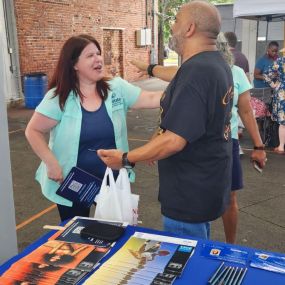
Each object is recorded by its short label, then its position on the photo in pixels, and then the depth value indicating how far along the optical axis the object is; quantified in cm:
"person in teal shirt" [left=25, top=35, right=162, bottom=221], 248
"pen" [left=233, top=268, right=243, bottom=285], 141
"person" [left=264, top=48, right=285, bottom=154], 613
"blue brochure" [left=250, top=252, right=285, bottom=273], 152
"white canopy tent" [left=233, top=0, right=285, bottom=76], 723
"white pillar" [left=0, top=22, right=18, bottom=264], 196
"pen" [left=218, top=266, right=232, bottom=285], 141
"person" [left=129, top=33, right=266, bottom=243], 304
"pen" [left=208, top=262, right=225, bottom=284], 142
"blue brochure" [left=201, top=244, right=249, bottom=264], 158
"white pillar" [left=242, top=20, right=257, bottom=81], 1177
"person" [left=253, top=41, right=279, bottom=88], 841
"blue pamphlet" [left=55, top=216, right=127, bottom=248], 171
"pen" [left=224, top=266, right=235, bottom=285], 141
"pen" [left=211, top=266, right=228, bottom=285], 141
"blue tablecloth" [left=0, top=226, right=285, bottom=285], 143
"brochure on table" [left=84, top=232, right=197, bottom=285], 143
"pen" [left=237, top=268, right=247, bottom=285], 141
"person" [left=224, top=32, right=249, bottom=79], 707
